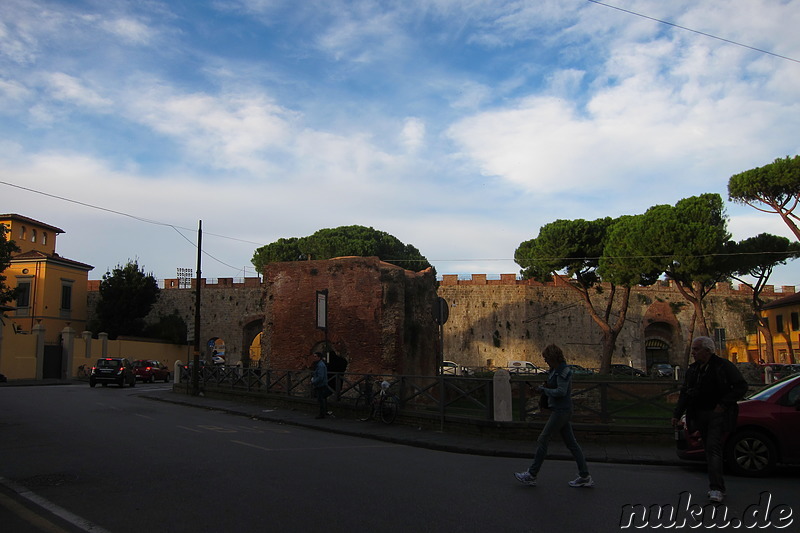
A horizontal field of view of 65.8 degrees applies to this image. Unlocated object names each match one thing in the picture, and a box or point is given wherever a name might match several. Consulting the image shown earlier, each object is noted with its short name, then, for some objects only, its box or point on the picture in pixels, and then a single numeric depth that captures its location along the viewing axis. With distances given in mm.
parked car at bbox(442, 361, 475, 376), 35691
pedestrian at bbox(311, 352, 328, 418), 14906
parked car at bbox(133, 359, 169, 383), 35938
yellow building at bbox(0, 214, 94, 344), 43688
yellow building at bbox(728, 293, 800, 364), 42469
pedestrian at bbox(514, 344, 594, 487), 6965
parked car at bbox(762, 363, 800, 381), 24866
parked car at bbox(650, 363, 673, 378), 42156
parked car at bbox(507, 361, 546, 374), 38781
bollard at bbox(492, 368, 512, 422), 11648
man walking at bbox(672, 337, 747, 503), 6125
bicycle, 14062
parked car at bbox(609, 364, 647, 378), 40875
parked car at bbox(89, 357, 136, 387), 29047
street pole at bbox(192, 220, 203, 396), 22203
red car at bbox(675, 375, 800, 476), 7770
